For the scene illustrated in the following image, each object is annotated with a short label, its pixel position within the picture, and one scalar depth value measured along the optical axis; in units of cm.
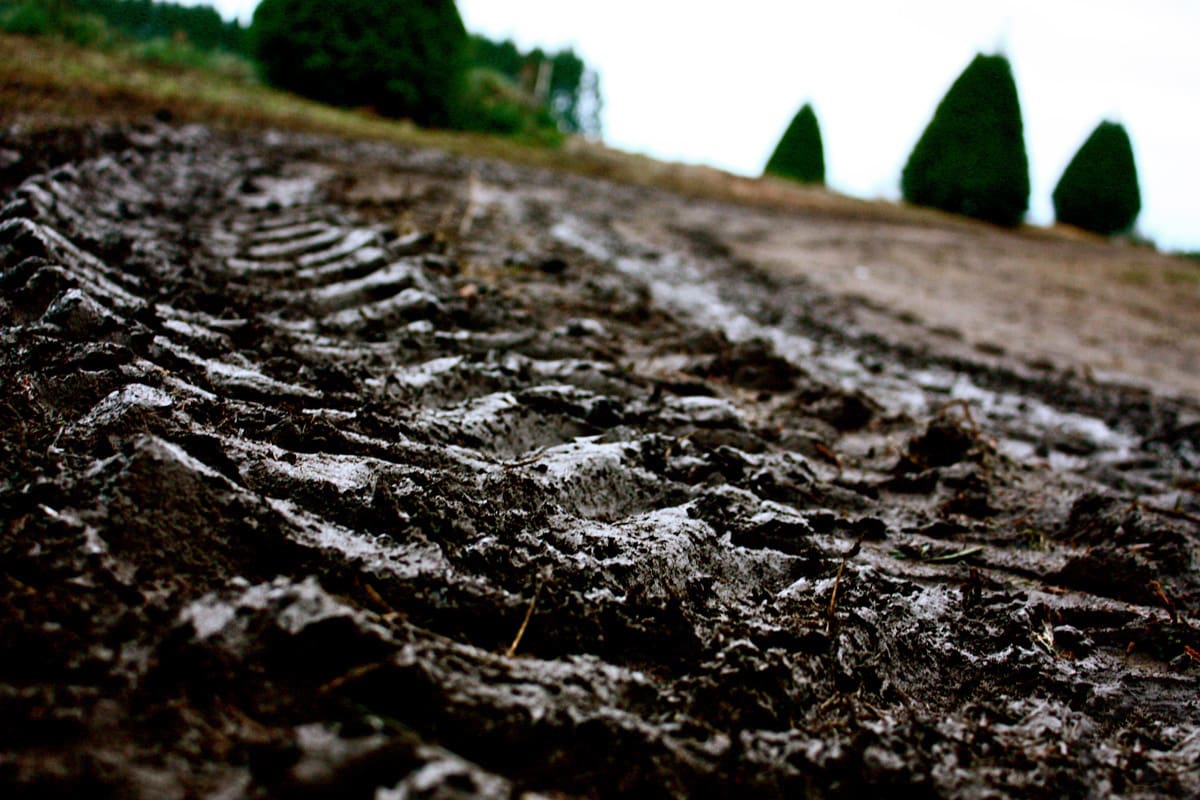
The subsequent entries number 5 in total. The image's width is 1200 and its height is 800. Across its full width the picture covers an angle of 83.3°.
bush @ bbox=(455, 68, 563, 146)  1265
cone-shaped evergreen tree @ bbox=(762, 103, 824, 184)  1625
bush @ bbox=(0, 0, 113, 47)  860
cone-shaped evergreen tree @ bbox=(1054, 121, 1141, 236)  1394
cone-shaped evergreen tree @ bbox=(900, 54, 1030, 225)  1252
